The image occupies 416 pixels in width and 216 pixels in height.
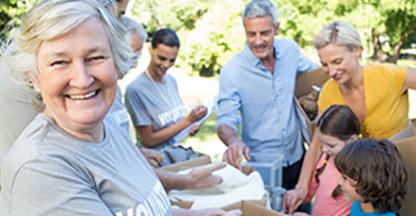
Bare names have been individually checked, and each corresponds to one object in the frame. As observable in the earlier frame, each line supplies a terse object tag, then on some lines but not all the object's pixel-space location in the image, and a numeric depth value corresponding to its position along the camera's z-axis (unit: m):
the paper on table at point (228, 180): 1.87
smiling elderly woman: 0.93
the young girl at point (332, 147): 2.08
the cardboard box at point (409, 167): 2.00
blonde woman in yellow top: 2.23
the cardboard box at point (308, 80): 2.64
